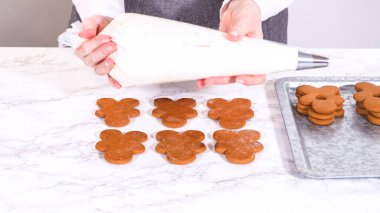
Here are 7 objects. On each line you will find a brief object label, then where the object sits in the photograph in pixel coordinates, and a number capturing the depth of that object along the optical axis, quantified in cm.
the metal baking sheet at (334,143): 92
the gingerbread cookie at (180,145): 95
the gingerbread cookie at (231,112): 106
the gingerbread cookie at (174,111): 106
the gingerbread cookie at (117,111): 106
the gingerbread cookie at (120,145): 95
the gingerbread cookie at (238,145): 95
